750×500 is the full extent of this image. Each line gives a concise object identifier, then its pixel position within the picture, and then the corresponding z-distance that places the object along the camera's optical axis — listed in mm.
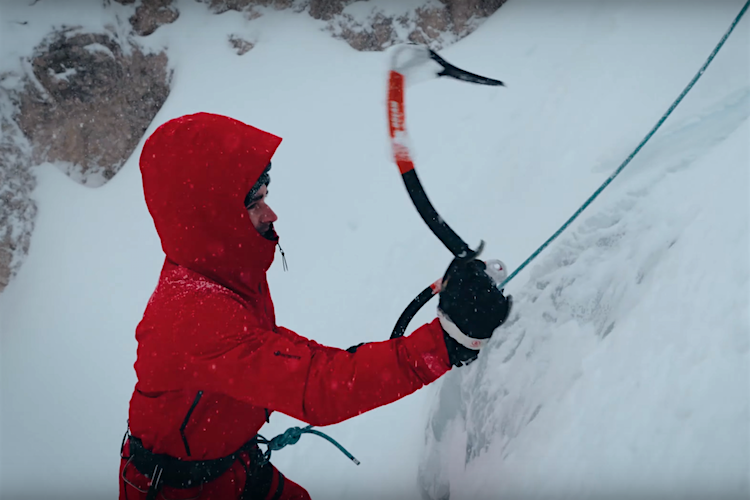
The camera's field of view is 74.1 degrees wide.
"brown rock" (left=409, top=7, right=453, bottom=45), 6777
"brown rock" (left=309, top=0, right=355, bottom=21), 7172
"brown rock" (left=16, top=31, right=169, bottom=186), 7312
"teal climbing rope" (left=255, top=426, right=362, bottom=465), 2092
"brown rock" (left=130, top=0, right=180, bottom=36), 7676
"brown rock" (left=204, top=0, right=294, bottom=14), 7441
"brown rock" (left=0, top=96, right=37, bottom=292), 6818
